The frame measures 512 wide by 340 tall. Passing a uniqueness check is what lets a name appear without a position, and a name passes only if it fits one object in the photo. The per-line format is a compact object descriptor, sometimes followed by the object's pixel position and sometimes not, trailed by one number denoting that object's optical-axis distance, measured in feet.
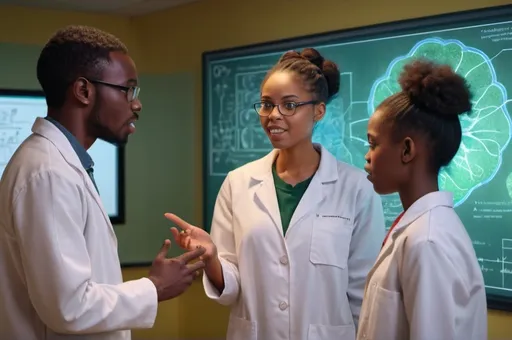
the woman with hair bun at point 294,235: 7.13
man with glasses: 4.78
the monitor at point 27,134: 13.93
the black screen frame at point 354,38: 9.20
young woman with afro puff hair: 4.72
